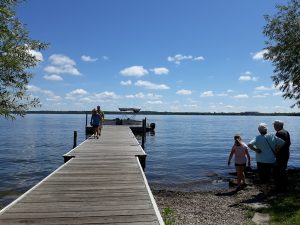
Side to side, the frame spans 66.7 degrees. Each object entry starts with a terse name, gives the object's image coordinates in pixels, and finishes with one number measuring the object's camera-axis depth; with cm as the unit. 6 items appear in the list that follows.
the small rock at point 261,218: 587
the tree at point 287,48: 1031
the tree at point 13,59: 536
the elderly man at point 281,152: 727
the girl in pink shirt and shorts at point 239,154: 797
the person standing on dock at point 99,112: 1471
